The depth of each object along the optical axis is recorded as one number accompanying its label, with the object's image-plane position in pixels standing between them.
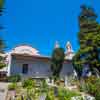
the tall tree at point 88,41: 12.90
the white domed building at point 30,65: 13.81
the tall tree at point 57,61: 14.30
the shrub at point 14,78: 11.98
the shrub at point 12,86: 9.48
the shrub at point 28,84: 10.22
